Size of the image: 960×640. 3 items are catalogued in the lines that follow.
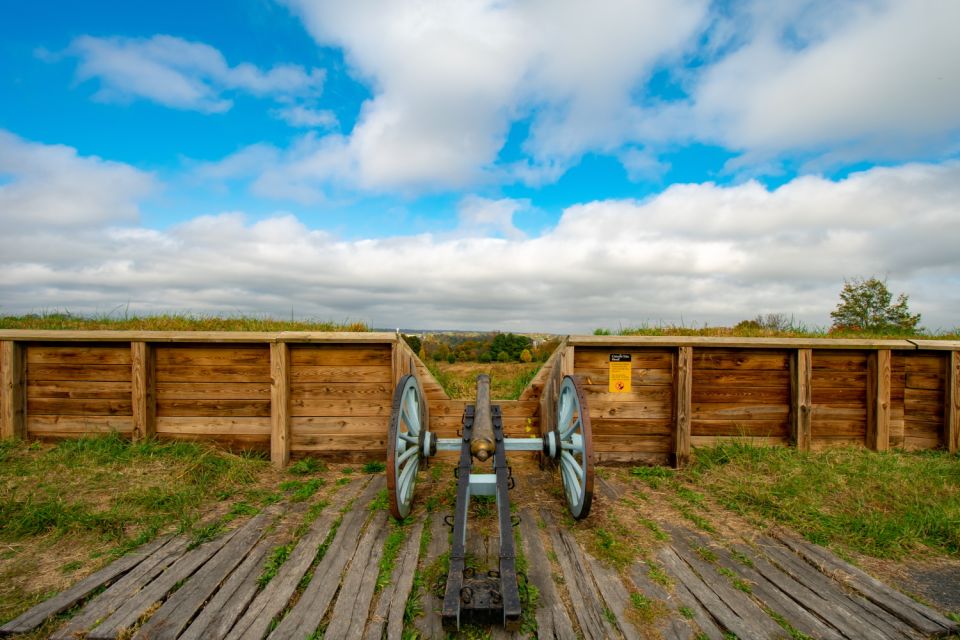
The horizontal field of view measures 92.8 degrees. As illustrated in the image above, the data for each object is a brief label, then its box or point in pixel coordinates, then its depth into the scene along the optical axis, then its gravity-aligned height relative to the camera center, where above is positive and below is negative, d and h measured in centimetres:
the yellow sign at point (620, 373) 607 -79
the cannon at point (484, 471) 269 -138
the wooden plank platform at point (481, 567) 277 -190
